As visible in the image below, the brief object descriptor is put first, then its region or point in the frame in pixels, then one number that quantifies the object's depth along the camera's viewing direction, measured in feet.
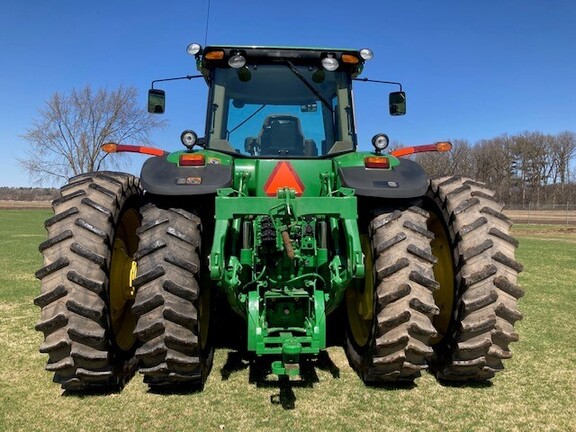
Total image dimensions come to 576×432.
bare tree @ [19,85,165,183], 123.13
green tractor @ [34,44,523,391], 11.09
